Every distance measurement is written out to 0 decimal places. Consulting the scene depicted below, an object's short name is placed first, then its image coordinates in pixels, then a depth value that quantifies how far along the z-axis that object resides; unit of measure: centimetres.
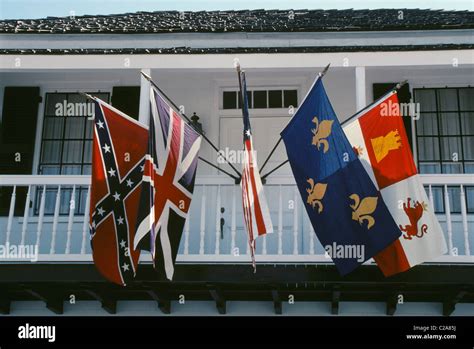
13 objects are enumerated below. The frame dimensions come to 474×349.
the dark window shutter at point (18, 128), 1184
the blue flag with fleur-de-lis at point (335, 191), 880
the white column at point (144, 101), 1035
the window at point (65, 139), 1200
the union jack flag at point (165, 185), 887
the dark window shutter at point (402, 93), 1163
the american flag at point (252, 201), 890
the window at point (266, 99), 1206
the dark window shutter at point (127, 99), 1193
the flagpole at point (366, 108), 939
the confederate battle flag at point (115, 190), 928
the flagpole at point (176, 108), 957
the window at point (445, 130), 1163
